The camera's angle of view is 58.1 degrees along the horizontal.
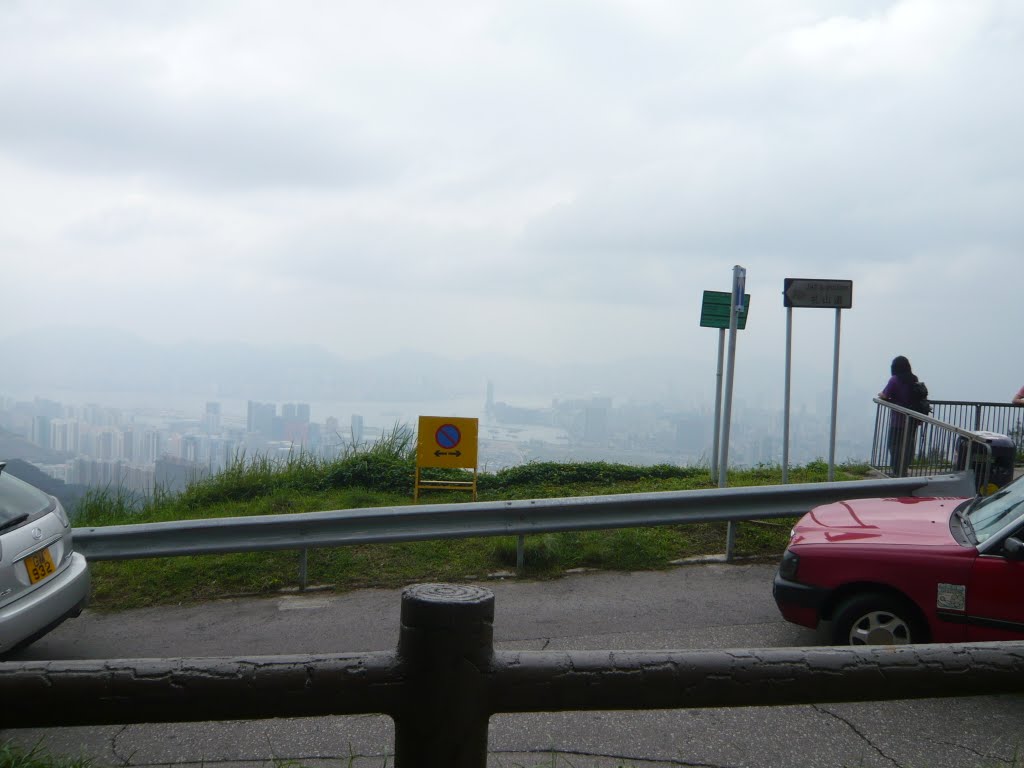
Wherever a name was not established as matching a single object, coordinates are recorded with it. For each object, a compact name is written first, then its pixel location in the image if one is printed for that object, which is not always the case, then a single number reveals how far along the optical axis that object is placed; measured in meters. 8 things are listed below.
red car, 5.45
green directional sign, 11.38
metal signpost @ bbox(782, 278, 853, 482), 10.70
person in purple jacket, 11.94
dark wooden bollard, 1.90
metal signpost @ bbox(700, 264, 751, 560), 10.59
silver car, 5.66
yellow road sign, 10.16
